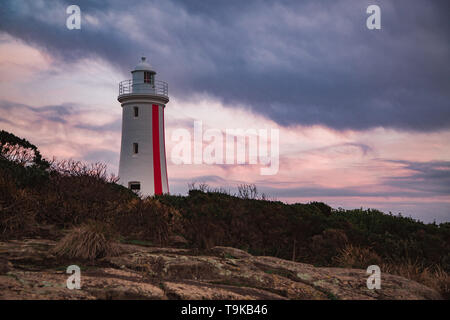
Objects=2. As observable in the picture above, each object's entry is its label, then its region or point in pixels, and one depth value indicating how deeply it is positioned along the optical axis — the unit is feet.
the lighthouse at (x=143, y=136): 101.14
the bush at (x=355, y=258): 36.24
